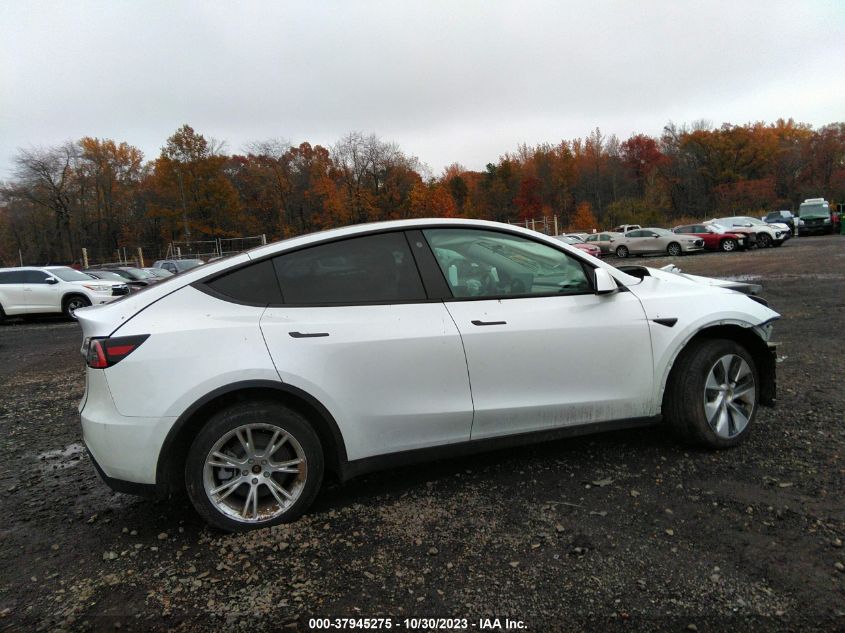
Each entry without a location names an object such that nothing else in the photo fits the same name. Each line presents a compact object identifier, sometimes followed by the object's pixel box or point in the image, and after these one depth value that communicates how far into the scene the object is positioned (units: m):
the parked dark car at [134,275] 22.27
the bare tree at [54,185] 53.62
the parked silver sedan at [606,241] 30.61
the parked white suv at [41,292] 15.43
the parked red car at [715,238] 26.39
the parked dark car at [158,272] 26.75
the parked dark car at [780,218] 36.61
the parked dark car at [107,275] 19.78
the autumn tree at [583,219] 67.38
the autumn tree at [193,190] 54.06
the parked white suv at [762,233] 26.78
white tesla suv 2.84
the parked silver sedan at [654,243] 26.97
